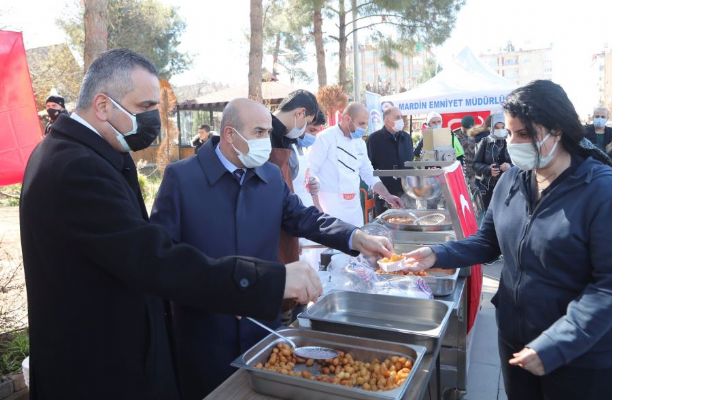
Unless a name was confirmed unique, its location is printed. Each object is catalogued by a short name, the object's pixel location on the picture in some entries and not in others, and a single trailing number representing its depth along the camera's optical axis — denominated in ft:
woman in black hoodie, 4.84
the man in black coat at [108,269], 4.13
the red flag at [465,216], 9.91
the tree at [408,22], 42.63
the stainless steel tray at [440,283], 7.39
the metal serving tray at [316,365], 4.18
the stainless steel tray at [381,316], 5.46
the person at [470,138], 25.02
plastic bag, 7.18
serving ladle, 5.01
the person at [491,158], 20.97
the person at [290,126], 10.69
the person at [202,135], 30.90
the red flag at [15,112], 9.59
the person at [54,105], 12.31
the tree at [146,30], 65.46
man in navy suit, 6.05
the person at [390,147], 20.01
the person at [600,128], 22.92
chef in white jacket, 15.15
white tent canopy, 31.53
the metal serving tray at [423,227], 10.85
